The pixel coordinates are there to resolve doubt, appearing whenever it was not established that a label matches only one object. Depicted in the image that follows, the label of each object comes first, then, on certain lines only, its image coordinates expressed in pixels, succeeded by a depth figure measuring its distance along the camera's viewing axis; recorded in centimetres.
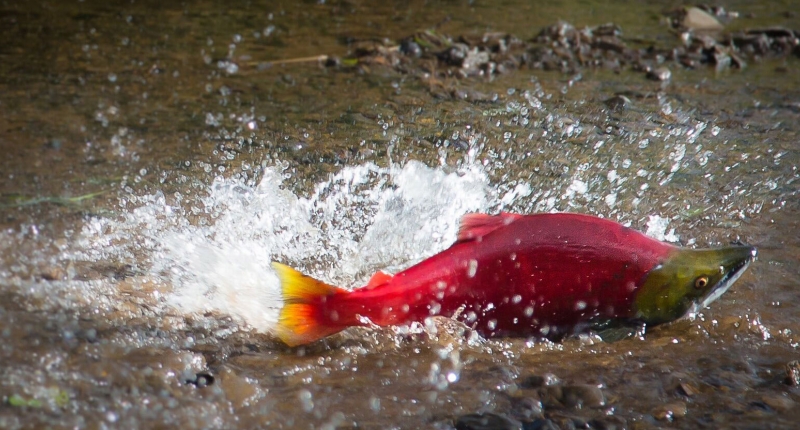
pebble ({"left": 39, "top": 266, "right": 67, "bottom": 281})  557
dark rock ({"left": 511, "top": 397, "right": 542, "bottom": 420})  457
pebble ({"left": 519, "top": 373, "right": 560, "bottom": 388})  487
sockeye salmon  486
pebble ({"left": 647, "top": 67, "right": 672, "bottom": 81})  1215
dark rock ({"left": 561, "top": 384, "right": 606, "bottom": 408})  470
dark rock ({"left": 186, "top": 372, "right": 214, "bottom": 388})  455
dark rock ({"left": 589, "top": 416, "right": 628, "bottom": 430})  448
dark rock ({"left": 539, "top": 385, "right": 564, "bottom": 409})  470
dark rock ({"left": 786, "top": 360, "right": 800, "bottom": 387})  492
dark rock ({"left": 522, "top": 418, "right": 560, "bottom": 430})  445
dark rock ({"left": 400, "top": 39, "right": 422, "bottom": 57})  1297
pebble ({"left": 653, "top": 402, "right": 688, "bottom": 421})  461
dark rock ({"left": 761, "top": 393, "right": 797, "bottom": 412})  470
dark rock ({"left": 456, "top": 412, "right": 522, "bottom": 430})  441
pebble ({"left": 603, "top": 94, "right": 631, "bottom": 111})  1059
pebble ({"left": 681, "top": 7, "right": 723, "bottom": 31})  1534
